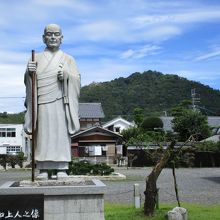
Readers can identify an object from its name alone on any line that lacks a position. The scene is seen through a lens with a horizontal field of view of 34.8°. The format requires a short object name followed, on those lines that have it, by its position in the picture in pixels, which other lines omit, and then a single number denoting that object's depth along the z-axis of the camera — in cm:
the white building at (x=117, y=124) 5146
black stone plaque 525
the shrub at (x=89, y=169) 2022
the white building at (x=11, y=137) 5320
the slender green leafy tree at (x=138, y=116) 4314
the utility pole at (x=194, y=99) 5079
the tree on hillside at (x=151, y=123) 3994
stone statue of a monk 644
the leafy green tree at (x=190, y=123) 3557
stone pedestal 560
